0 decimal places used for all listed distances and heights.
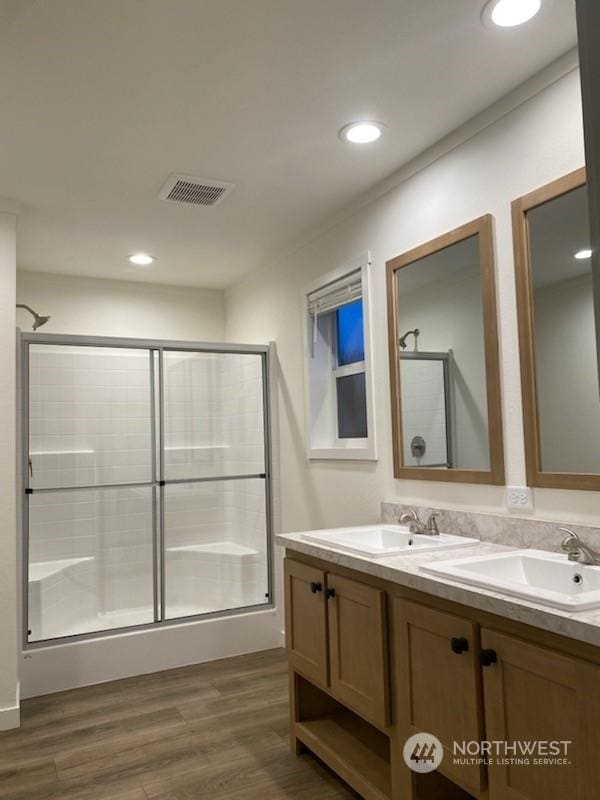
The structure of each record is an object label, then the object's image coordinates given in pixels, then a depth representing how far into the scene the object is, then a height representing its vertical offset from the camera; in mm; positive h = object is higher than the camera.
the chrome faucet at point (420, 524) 2648 -360
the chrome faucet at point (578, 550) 1938 -357
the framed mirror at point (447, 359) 2473 +337
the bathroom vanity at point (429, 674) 1443 -671
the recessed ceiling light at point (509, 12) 1893 +1285
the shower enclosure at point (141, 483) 3652 -221
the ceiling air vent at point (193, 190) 3059 +1264
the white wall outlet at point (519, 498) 2277 -223
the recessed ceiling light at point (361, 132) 2590 +1280
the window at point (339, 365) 3320 +432
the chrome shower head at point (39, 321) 3793 +769
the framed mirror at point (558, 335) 2070 +341
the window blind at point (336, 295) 3359 +818
